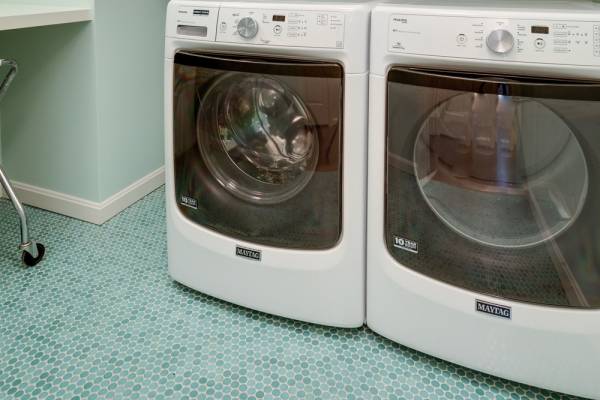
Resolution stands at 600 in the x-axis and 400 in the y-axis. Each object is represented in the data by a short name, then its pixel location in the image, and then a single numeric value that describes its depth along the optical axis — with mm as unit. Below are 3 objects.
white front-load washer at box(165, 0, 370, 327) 1104
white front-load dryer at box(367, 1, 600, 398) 921
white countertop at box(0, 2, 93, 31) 1334
